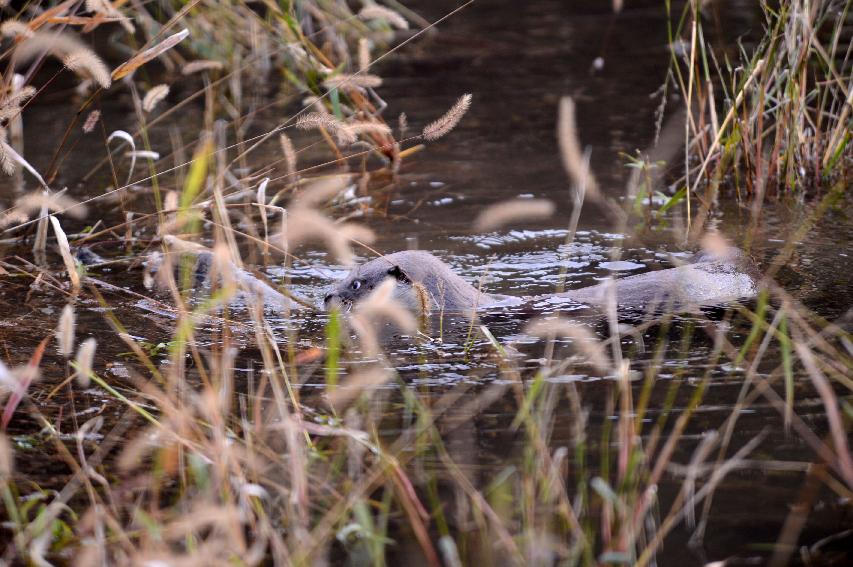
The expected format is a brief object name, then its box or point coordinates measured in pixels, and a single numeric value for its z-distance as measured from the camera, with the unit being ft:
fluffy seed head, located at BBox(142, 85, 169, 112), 35.78
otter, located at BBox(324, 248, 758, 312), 32.71
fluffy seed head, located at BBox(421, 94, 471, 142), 28.37
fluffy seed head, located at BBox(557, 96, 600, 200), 28.27
